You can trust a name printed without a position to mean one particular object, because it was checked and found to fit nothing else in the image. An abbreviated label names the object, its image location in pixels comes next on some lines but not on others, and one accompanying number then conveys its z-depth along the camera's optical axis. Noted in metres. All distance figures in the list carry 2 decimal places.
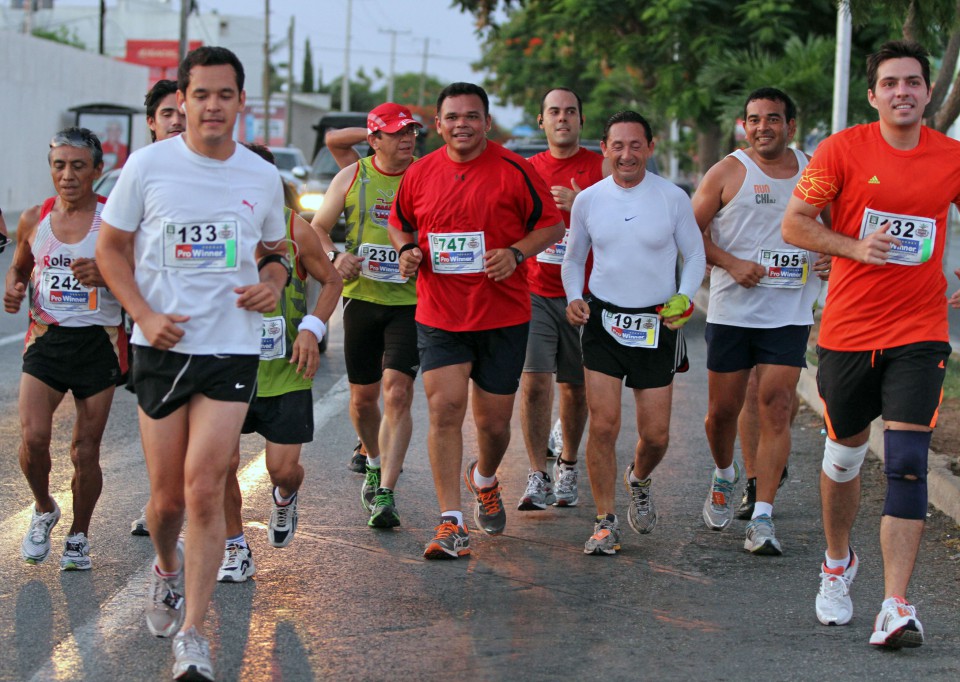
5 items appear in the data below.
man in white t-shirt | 8.87
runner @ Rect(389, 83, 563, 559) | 12.43
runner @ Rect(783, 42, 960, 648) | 9.96
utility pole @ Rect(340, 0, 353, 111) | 150.13
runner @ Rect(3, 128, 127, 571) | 11.47
